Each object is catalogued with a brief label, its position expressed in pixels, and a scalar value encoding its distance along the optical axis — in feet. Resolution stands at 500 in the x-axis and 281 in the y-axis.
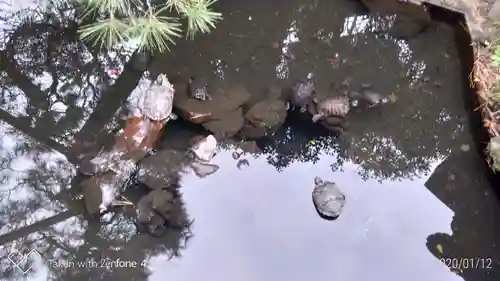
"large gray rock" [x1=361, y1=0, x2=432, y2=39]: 10.27
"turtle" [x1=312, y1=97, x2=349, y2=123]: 9.27
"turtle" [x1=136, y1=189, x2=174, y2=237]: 8.55
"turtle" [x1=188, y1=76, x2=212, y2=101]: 9.35
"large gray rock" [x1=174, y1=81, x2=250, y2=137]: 9.22
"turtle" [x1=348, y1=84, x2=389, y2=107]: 9.62
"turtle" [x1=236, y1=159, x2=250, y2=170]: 9.23
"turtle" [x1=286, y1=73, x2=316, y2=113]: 9.47
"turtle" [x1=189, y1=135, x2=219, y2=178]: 9.00
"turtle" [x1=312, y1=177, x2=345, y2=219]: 8.73
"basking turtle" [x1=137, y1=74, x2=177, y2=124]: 8.93
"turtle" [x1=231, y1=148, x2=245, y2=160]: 9.29
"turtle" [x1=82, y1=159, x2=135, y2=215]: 8.49
